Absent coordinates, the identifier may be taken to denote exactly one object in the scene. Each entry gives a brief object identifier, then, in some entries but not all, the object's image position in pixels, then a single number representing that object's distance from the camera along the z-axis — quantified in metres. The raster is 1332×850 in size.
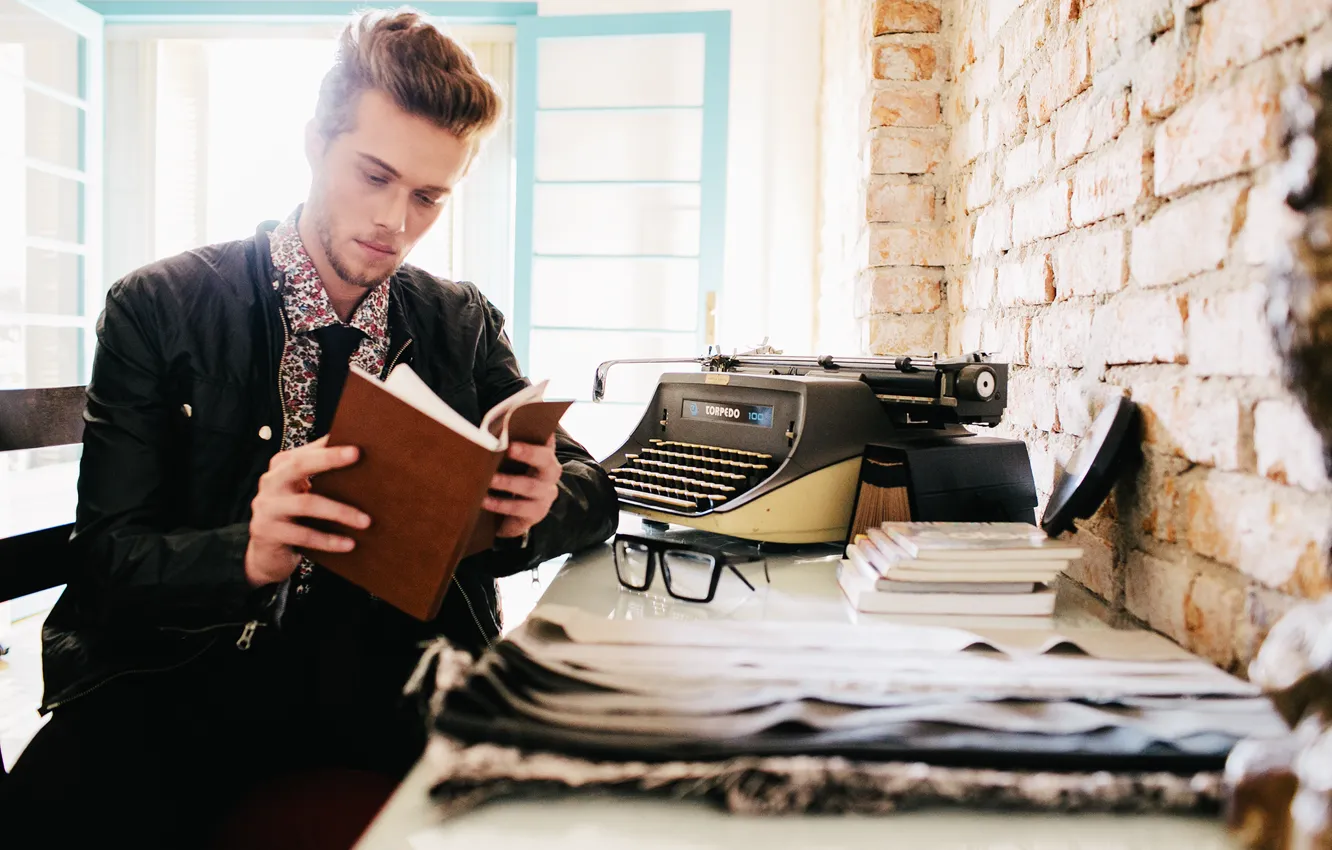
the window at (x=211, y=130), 4.31
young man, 0.97
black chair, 1.07
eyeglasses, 1.02
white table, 0.50
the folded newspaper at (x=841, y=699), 0.54
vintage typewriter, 1.20
